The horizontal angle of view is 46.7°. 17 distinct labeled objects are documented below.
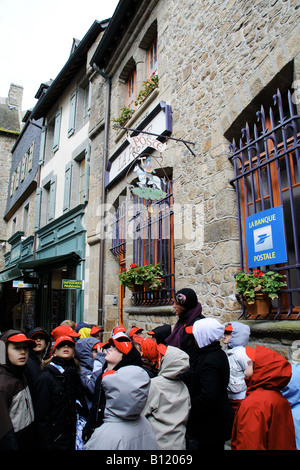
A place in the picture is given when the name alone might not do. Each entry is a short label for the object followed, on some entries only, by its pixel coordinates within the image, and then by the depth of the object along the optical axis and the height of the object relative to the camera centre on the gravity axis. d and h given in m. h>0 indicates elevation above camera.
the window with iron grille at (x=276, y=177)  3.57 +1.44
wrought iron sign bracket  5.29 +2.44
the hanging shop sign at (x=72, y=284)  8.59 +0.53
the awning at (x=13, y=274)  11.31 +1.07
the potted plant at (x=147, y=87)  7.01 +4.40
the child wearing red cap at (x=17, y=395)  2.26 -0.59
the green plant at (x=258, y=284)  3.52 +0.21
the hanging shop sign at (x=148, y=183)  5.62 +2.06
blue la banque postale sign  3.59 +0.70
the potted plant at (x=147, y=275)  5.80 +0.50
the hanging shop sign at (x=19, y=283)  11.83 +0.78
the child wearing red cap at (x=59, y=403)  2.49 -0.73
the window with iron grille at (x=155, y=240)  5.81 +1.16
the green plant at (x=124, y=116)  8.05 +4.34
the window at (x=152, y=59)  7.51 +5.32
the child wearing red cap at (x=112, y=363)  2.48 -0.42
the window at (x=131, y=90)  8.37 +5.25
